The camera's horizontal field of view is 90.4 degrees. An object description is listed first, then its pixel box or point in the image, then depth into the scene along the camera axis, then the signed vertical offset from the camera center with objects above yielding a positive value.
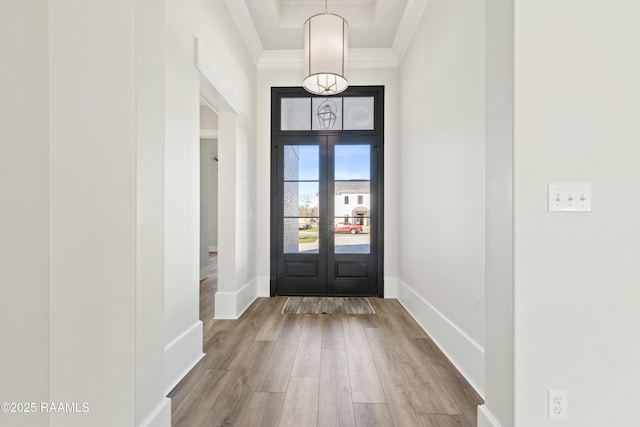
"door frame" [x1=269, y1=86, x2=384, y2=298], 4.29 +1.04
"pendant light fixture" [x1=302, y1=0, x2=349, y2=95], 3.11 +1.64
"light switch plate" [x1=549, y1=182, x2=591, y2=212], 1.23 +0.06
